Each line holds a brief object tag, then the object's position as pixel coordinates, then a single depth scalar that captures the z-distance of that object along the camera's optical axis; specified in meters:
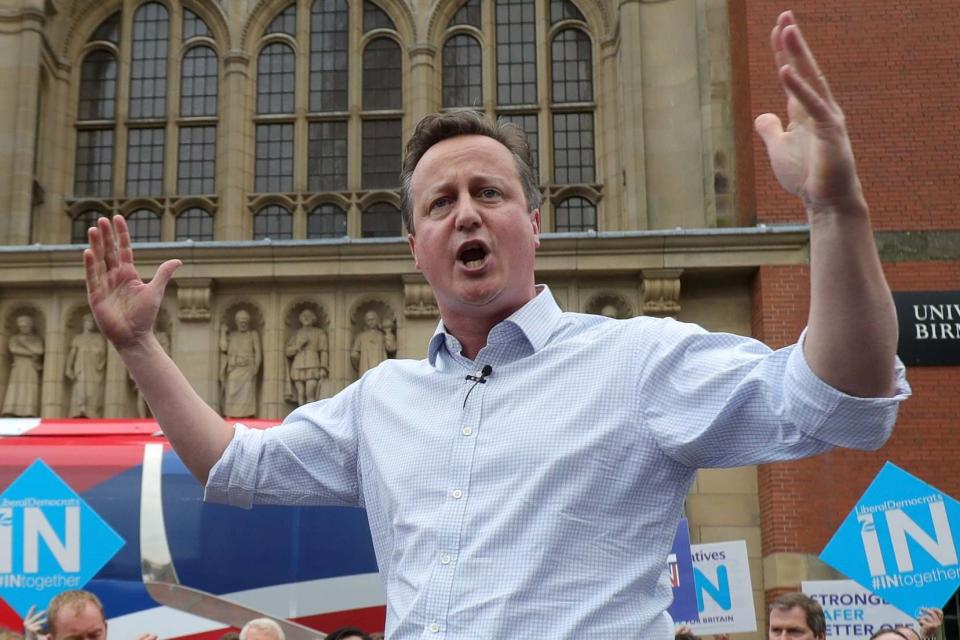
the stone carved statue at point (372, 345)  14.04
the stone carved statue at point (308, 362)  14.05
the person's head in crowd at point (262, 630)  6.92
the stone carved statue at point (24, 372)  14.09
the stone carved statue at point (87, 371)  14.13
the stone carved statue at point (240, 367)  13.95
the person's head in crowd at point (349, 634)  6.87
